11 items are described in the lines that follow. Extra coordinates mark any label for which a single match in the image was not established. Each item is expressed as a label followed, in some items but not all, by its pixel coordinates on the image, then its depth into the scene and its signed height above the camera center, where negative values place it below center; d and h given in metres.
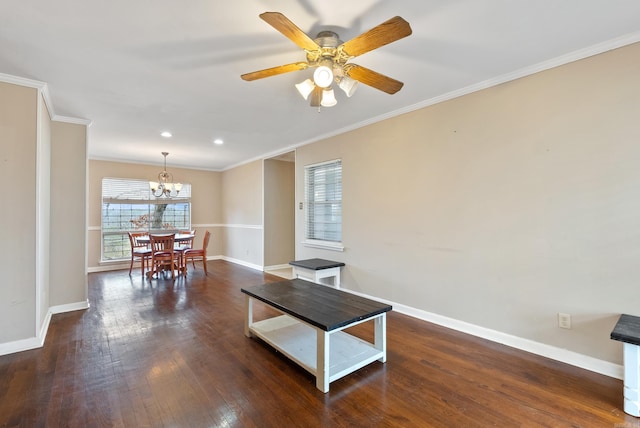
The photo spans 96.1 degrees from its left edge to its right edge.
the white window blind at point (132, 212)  6.41 +0.09
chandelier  5.90 +0.61
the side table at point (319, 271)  3.93 -0.77
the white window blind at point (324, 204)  4.42 +0.19
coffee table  2.02 -0.97
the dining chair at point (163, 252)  5.19 -0.66
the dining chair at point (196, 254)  5.67 -0.76
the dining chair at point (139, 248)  5.45 -0.65
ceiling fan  1.54 +1.02
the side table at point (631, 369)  1.71 -0.92
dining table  5.53 -0.46
